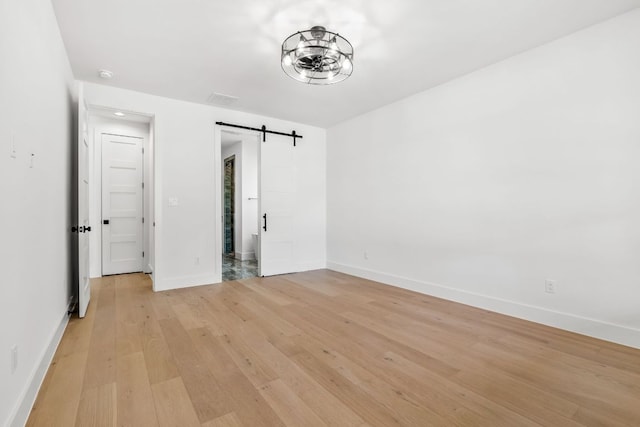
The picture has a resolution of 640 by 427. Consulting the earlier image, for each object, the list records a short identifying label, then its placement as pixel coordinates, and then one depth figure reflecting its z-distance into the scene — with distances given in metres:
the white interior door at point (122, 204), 5.10
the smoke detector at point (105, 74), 3.44
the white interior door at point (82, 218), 3.05
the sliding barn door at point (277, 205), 5.18
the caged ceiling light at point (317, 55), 2.57
